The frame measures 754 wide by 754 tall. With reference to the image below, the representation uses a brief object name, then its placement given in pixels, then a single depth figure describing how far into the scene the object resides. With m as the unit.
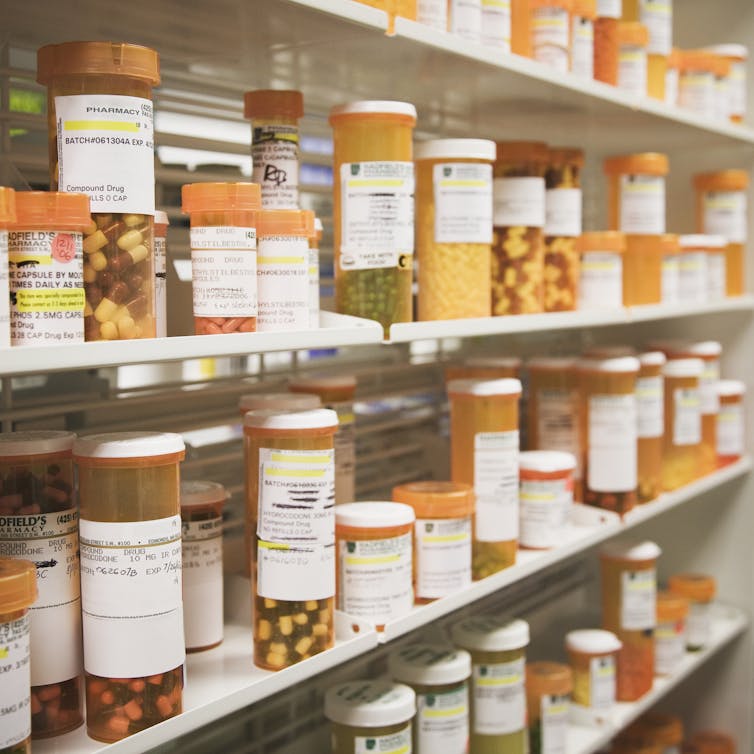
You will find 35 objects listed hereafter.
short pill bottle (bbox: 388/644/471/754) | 1.67
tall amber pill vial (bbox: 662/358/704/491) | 2.39
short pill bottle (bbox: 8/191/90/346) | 1.00
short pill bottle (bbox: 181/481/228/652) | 1.39
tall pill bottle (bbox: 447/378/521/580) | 1.73
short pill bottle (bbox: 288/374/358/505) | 1.67
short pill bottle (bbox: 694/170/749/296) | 2.64
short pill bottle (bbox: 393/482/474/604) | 1.59
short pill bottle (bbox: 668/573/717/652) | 2.61
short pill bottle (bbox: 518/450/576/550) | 1.87
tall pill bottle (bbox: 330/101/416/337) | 1.45
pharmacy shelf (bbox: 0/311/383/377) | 0.96
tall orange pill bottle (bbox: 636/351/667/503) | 2.21
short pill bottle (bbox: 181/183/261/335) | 1.19
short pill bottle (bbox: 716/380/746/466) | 2.62
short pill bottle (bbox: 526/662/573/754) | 1.98
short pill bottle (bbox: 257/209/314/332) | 1.28
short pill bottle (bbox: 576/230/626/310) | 2.06
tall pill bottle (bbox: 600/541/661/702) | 2.28
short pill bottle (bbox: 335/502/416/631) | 1.45
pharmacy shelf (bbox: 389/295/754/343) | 1.48
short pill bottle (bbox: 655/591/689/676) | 2.43
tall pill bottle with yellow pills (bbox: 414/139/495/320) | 1.60
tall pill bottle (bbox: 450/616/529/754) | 1.81
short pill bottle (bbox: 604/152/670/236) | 2.21
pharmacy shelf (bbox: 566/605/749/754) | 2.09
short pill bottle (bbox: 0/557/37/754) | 0.98
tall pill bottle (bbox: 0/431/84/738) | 1.12
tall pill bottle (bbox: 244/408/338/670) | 1.28
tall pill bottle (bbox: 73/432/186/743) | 1.09
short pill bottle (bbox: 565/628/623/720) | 2.15
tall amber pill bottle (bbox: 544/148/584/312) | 1.91
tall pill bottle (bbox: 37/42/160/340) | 1.06
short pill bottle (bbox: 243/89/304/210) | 1.44
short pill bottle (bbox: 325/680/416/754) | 1.55
